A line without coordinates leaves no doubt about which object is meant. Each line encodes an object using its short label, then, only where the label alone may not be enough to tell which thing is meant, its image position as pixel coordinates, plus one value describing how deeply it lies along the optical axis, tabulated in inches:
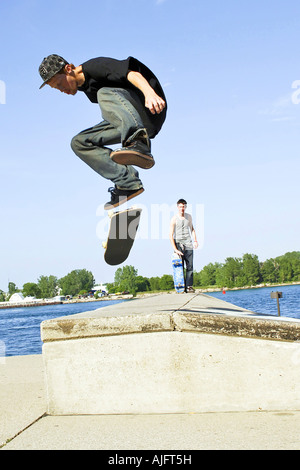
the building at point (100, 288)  6739.2
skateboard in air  182.2
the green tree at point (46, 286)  5944.9
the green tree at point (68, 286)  4930.6
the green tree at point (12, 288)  6466.5
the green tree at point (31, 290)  5821.9
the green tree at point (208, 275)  5320.4
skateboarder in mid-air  150.2
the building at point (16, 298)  6038.4
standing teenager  398.3
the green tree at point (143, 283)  4230.3
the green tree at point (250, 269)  4982.8
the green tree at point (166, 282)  4244.3
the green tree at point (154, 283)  4589.1
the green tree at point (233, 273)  4982.8
